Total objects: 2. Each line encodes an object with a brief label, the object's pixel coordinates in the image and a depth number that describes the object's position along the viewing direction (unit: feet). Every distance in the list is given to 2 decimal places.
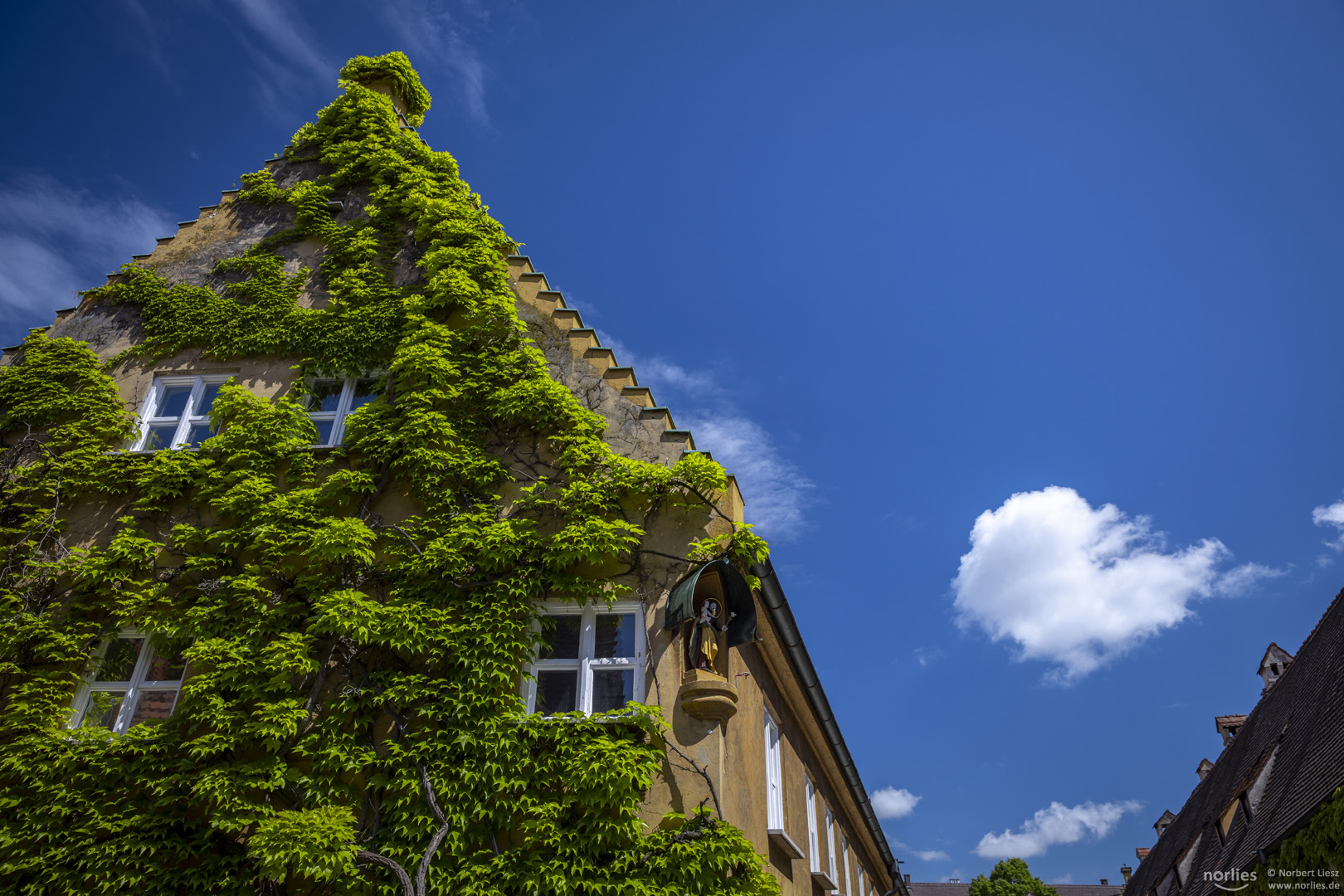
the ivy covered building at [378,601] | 26.17
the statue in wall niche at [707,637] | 28.25
